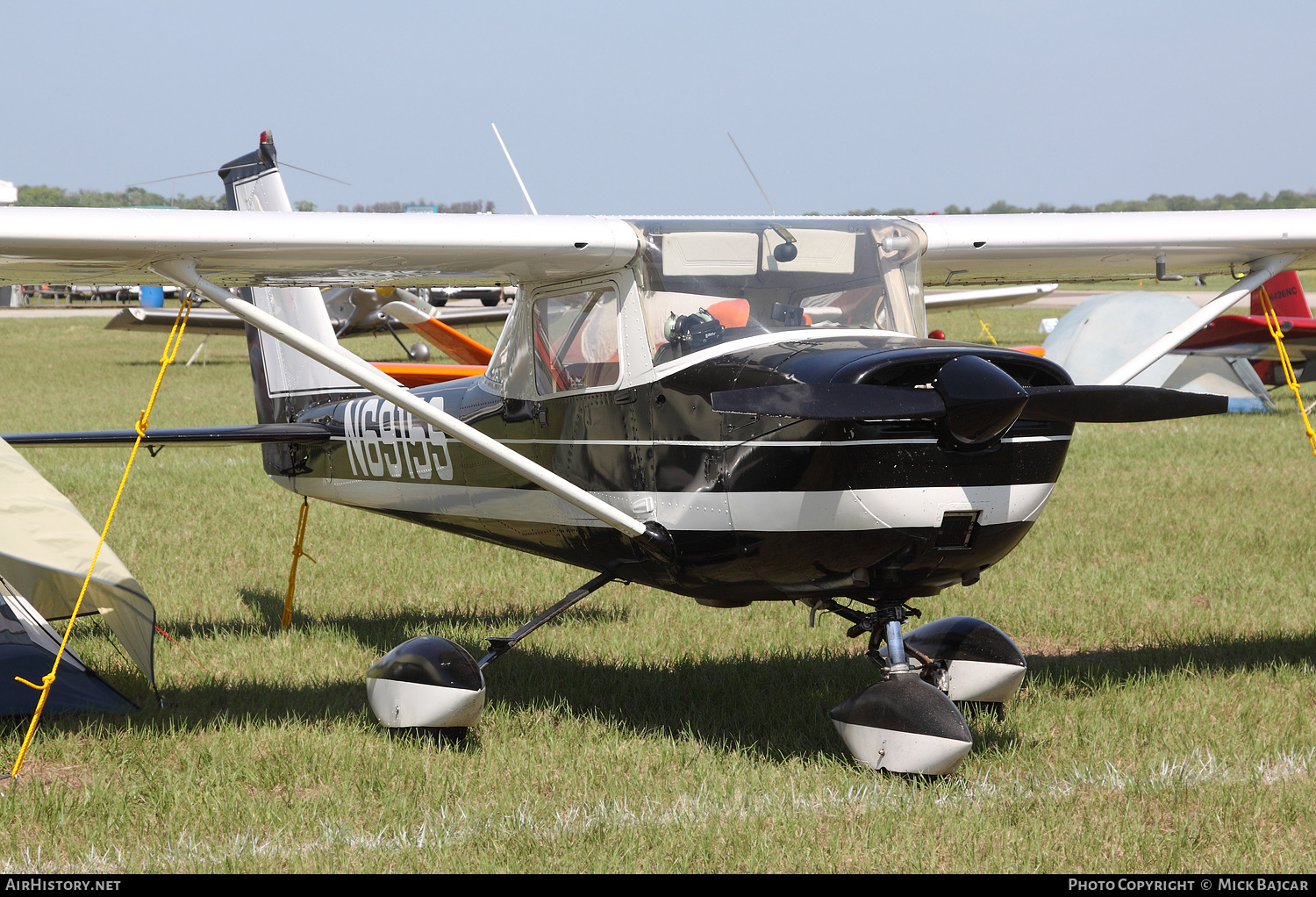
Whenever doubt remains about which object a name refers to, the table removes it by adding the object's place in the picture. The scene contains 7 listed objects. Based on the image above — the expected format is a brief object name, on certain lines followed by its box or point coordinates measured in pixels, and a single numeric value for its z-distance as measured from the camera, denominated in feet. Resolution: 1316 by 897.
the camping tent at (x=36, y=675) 34.63
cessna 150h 27.09
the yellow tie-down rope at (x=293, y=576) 46.21
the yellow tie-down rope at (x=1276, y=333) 36.96
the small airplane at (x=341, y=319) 180.96
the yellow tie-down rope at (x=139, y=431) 29.73
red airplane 102.37
